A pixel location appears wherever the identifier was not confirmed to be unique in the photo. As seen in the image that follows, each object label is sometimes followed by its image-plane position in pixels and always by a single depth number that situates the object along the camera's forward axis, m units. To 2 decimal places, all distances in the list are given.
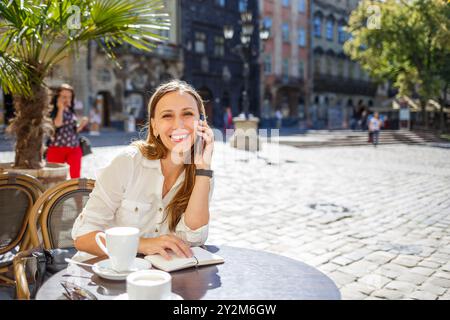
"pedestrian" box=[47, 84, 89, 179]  5.73
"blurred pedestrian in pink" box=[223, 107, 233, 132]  28.51
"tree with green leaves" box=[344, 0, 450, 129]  19.83
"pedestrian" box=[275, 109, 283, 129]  34.12
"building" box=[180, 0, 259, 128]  31.45
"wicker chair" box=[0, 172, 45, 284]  2.68
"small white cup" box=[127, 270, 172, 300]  1.28
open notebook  1.72
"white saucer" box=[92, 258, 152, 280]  1.58
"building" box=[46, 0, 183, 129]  25.31
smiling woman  2.10
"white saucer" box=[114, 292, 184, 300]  1.38
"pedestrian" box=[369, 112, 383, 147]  20.53
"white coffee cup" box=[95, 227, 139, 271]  1.55
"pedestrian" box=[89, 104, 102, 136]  23.25
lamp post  16.52
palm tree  3.86
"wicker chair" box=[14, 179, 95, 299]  2.37
